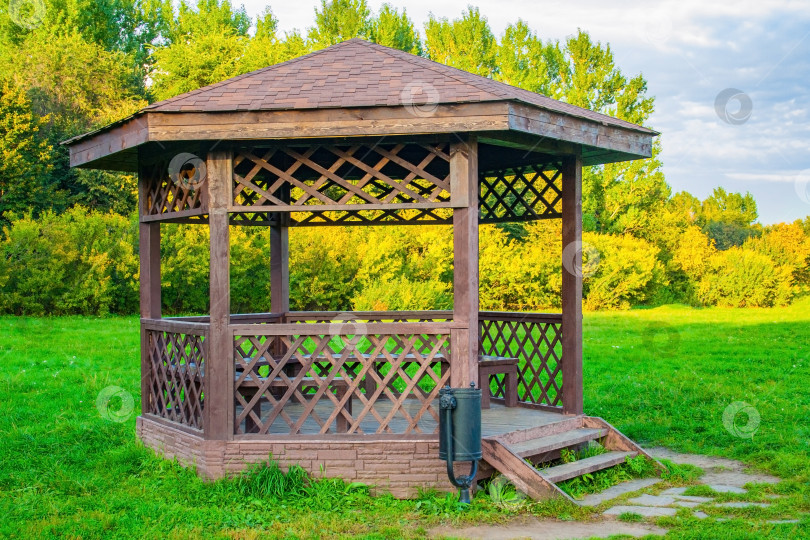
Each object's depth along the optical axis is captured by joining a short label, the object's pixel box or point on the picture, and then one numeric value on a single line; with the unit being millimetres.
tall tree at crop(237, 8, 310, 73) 29547
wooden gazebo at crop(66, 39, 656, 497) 6199
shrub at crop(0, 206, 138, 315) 20672
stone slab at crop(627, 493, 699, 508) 6234
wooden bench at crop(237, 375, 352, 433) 6758
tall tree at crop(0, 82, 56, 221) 23641
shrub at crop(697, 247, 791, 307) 28953
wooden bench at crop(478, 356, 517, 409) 8367
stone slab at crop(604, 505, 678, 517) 5941
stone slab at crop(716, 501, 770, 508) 6132
